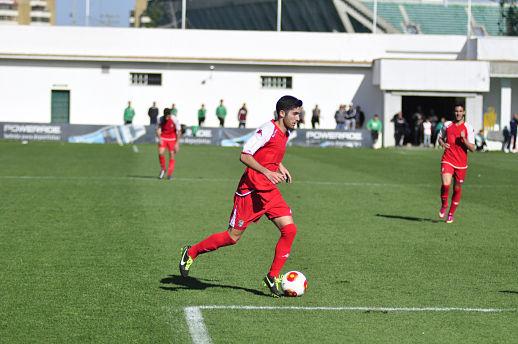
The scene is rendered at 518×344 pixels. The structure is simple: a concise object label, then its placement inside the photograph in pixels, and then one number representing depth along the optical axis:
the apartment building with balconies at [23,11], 192.01
